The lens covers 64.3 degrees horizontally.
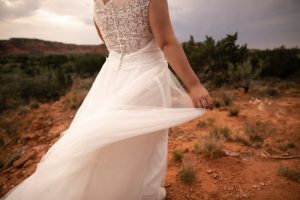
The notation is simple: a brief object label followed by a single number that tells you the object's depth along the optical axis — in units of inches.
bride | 52.9
